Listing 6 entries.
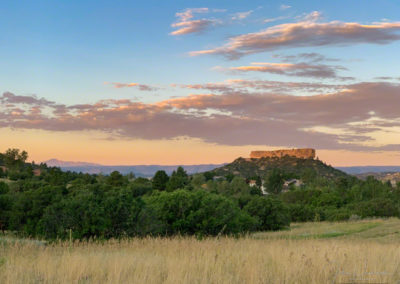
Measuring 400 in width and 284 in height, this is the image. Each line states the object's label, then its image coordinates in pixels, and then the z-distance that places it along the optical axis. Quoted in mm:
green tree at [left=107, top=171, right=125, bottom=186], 72288
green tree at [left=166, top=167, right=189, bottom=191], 62828
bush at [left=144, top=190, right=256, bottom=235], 26578
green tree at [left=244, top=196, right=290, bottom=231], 43469
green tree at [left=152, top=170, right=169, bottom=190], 69500
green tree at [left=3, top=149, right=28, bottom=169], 99144
